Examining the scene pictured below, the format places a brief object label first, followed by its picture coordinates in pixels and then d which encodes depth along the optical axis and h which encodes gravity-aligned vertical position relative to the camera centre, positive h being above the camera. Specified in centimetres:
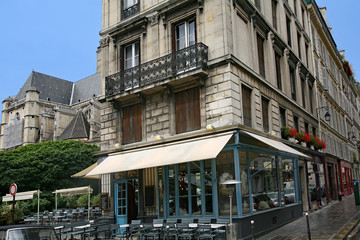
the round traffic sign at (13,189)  1274 -38
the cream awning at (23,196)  2132 -111
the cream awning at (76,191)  2134 -91
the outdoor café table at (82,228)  1074 -177
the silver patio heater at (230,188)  902 -42
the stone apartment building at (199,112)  1110 +243
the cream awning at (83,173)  1455 +18
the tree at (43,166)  3725 +139
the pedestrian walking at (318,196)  1859 -145
